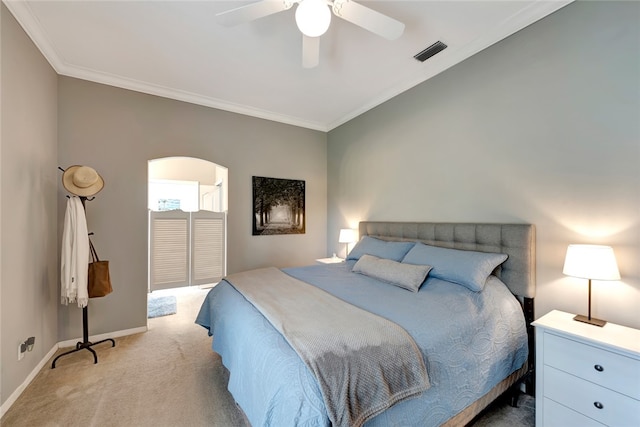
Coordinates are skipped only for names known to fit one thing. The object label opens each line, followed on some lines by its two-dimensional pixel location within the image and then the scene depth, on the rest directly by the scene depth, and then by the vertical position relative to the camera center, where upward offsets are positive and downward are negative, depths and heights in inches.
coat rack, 95.7 -47.4
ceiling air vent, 93.4 +60.9
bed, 43.5 -25.0
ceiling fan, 61.9 +49.8
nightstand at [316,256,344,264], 153.5 -27.1
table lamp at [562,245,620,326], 58.5 -11.1
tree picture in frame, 152.3 +5.2
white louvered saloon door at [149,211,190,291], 139.1 -19.3
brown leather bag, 97.7 -24.8
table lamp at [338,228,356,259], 147.8 -12.0
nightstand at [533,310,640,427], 51.2 -33.9
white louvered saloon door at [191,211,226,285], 149.2 -18.8
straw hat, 92.0 +11.9
